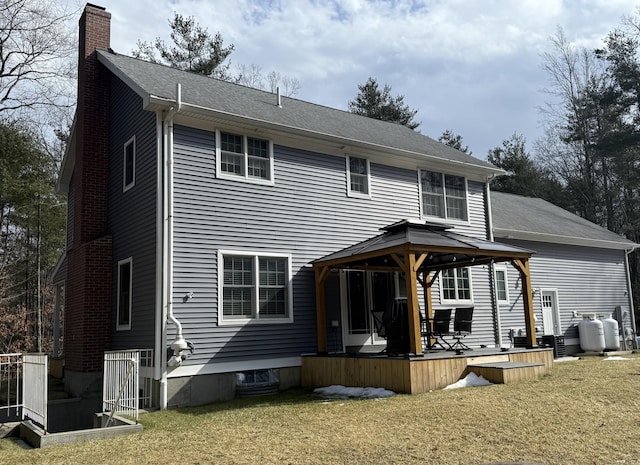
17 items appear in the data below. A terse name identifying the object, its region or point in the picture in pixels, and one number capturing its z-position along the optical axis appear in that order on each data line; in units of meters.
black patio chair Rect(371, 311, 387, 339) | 12.10
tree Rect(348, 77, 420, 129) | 34.47
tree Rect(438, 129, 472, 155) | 37.84
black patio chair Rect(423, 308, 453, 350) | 11.50
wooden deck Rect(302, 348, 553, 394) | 9.55
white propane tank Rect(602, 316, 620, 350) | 18.03
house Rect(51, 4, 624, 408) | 10.37
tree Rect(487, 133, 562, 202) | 34.47
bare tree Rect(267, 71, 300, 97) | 32.59
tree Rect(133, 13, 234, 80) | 28.78
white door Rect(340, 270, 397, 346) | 12.67
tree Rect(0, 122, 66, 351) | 21.39
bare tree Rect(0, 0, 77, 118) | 19.44
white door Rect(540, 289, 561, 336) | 17.75
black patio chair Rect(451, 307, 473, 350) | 11.69
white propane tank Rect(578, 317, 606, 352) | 17.48
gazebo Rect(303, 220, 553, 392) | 10.00
